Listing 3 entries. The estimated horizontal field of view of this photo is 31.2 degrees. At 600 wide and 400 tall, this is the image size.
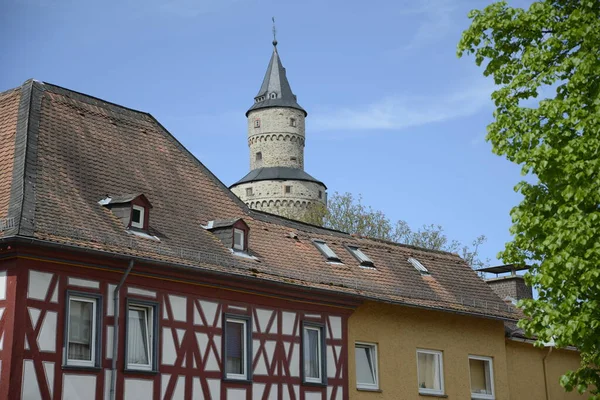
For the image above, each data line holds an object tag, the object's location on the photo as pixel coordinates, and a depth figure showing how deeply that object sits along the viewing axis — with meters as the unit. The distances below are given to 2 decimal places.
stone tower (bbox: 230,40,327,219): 96.38
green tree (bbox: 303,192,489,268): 60.59
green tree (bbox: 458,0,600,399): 16.58
